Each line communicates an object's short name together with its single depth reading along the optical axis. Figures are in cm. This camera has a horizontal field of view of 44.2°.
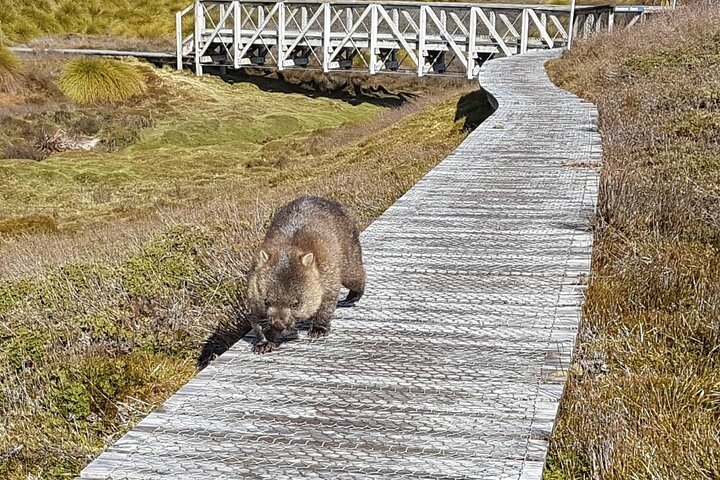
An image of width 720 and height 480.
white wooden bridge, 3053
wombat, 437
